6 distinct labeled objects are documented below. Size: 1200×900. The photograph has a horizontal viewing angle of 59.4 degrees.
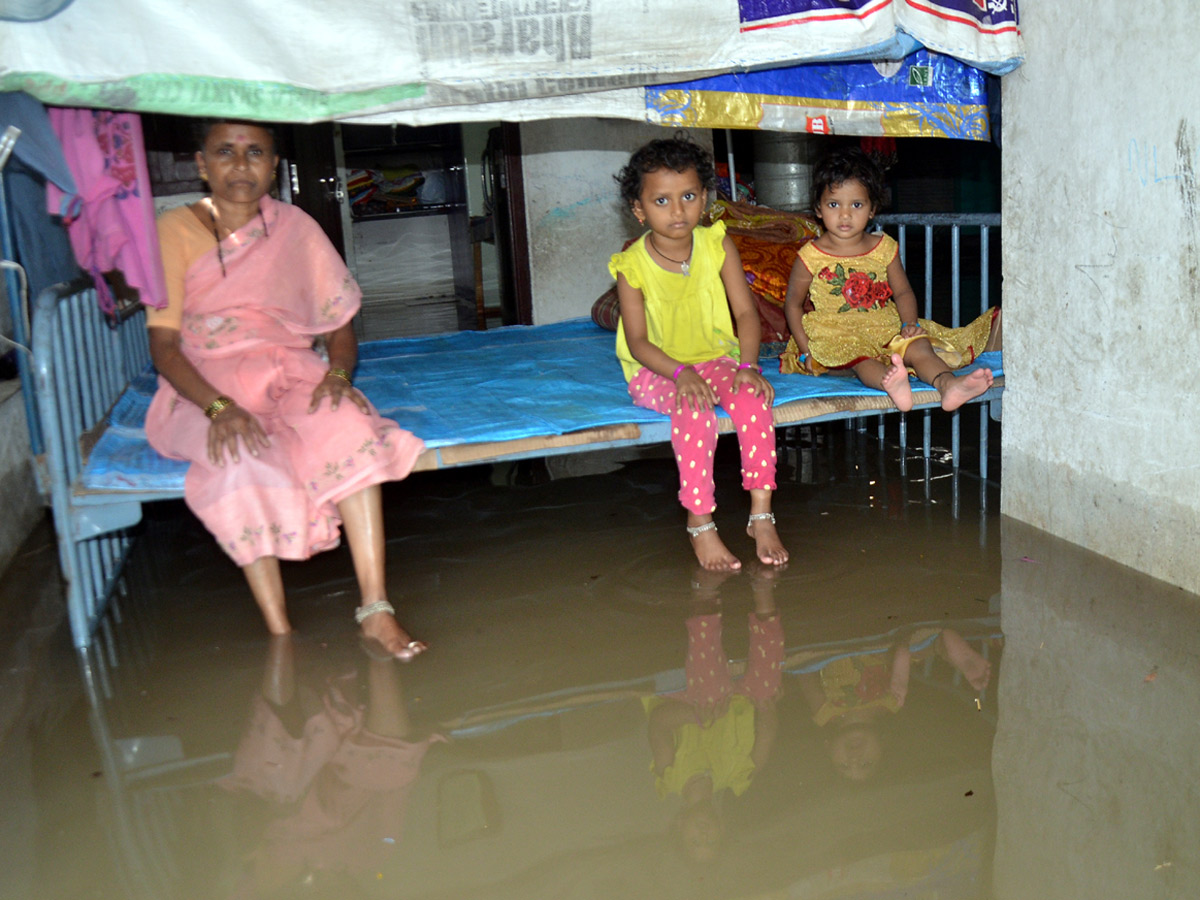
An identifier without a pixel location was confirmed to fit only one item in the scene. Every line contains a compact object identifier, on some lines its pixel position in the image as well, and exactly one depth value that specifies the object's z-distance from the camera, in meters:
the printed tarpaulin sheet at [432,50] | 2.43
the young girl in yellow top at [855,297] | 3.58
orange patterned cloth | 4.39
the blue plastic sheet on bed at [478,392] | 2.99
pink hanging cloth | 2.69
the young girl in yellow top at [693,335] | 3.19
